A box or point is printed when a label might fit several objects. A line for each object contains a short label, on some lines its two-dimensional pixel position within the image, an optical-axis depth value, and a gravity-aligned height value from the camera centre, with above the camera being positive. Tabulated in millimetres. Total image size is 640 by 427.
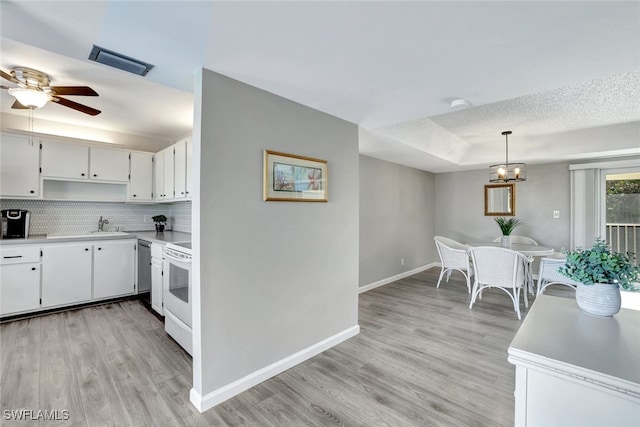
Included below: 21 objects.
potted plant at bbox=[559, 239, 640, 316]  1268 -285
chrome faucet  4066 -159
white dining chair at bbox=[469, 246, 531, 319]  3352 -676
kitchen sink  3385 -293
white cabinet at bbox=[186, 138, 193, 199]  3292 +561
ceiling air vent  1598 +934
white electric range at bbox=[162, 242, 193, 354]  2347 -737
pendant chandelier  3879 +622
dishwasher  3740 -833
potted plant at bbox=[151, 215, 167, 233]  4230 -124
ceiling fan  2328 +1047
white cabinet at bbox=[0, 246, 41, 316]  3039 -758
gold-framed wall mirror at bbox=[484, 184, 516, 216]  5418 +313
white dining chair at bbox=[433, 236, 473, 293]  4156 -683
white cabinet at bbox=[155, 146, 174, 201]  3773 +551
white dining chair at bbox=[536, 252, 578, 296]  3527 -740
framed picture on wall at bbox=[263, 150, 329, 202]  2143 +304
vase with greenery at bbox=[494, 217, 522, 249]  4098 -283
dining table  3712 -486
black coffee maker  3242 -130
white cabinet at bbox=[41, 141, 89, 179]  3469 +680
